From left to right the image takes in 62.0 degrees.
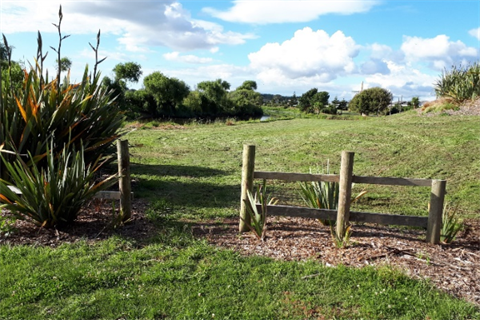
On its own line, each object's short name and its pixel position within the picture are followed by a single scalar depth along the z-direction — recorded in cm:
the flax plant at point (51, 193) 496
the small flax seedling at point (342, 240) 485
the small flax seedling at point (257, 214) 520
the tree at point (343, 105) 6258
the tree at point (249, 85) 9884
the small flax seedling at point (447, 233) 515
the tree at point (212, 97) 5848
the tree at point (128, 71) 4706
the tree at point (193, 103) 5400
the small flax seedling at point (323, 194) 573
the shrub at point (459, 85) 1789
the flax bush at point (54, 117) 578
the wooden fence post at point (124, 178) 552
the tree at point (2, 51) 2545
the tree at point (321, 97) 6384
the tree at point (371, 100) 4953
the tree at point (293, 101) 8136
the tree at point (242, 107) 6255
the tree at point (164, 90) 4866
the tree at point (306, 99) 6622
